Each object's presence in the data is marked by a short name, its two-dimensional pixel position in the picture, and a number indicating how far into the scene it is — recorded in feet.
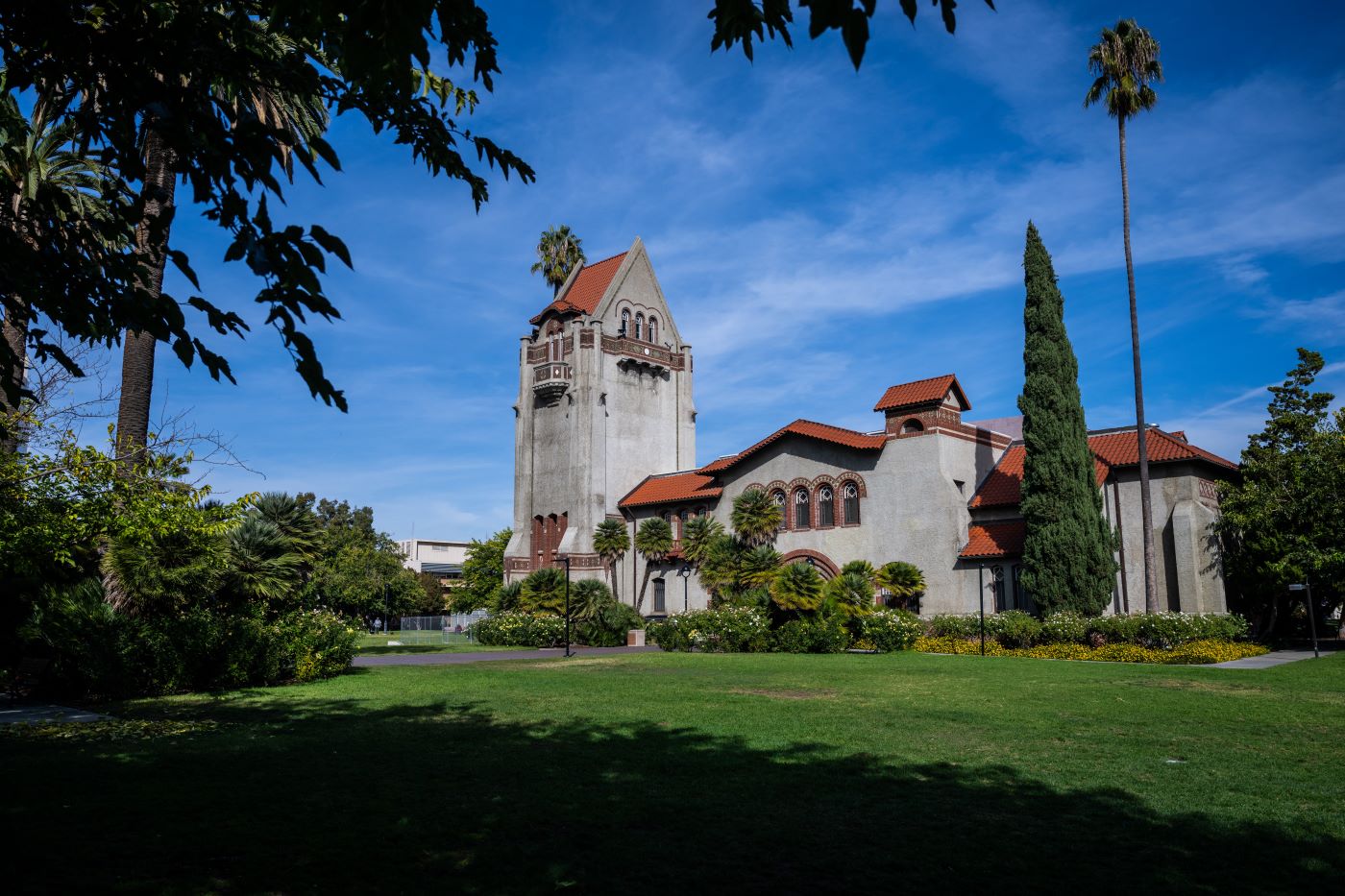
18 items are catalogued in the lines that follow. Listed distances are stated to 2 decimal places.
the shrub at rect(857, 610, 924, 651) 100.32
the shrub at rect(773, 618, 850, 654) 98.73
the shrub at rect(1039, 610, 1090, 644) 93.09
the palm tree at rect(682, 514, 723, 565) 133.98
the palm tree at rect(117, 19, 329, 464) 54.44
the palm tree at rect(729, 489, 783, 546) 128.80
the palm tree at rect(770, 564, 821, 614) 101.65
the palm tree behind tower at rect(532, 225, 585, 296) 189.88
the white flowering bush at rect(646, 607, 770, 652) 102.81
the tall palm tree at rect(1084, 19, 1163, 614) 108.68
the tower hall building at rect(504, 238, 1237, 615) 107.45
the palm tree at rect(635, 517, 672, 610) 143.33
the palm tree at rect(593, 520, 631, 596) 150.10
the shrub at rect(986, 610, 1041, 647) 96.02
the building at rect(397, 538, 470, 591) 402.99
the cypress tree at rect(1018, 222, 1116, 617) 98.73
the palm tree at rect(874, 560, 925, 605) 111.65
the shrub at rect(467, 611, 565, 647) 130.82
